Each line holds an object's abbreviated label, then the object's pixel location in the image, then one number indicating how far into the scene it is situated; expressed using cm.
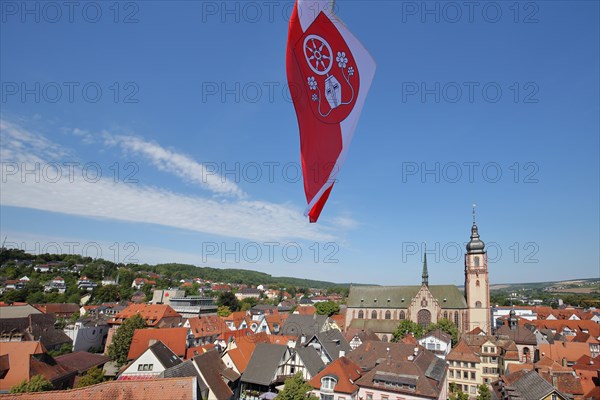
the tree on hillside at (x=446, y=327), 5788
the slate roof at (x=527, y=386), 2508
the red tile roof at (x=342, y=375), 2860
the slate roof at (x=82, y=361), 3409
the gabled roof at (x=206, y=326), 5206
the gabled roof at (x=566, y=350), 4075
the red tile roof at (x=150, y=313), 5847
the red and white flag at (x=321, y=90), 568
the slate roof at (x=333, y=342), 3981
